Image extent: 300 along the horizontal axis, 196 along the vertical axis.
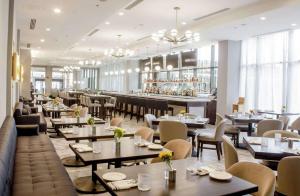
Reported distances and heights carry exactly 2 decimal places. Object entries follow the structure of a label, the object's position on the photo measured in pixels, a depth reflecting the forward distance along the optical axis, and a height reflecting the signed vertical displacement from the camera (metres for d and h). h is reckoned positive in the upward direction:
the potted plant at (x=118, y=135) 3.59 -0.56
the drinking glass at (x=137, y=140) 3.98 -0.69
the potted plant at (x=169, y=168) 2.46 -0.66
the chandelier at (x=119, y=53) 13.30 +1.73
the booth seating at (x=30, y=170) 2.73 -0.97
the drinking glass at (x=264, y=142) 3.82 -0.68
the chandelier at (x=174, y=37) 8.57 +1.63
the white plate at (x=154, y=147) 3.69 -0.72
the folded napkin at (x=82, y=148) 3.55 -0.73
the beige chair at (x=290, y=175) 2.93 -0.84
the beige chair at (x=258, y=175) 2.54 -0.79
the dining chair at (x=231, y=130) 7.17 -0.95
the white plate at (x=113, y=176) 2.49 -0.75
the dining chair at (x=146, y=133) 4.67 -0.70
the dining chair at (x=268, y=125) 6.14 -0.70
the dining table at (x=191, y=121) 6.10 -0.65
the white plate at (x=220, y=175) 2.52 -0.74
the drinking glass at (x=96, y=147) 3.54 -0.74
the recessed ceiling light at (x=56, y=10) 7.42 +2.06
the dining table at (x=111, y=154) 3.26 -0.76
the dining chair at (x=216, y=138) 5.90 -0.97
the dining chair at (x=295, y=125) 7.28 -0.82
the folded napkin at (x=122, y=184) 2.27 -0.76
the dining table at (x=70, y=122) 6.07 -0.69
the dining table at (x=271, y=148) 3.46 -0.71
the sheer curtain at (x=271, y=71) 9.73 +0.76
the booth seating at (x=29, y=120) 7.19 -0.77
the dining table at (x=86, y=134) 4.50 -0.71
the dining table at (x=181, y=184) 2.22 -0.77
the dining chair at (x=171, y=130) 5.63 -0.77
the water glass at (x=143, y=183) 2.27 -0.73
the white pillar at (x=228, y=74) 11.45 +0.70
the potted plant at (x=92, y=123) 4.81 -0.56
